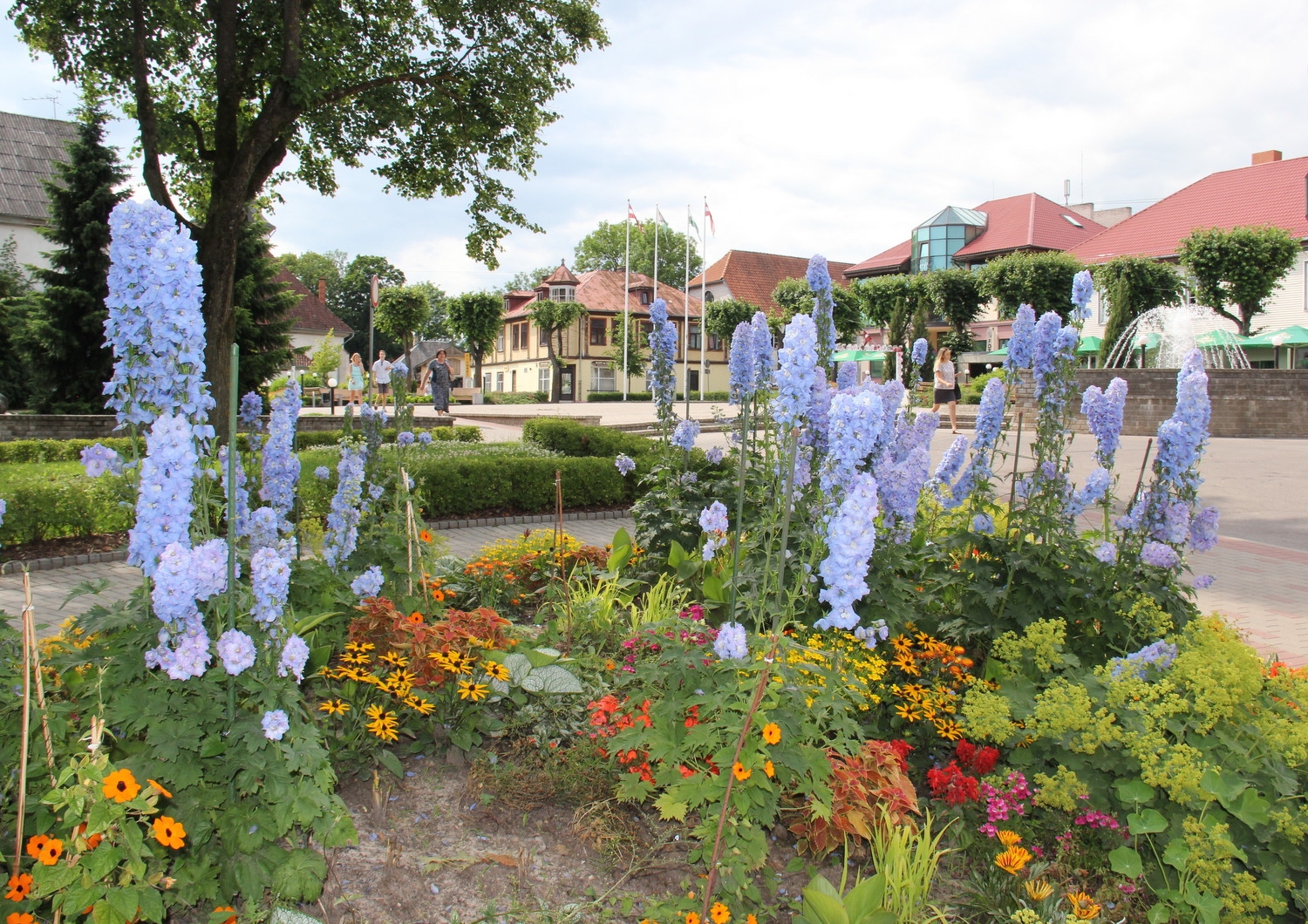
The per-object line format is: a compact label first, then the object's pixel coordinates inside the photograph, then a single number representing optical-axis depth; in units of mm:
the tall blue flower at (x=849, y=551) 2670
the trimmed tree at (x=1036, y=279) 36500
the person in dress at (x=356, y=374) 16438
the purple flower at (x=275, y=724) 2260
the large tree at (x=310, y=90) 11461
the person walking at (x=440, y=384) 21797
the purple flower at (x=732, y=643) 2543
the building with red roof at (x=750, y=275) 57062
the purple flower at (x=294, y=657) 2391
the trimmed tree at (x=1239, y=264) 30719
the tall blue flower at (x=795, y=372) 3178
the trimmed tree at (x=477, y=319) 50541
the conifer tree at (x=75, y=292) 18969
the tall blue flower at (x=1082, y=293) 3911
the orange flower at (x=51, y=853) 2025
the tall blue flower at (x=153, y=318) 2498
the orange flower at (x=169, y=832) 2119
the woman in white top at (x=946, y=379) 17031
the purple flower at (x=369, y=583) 3445
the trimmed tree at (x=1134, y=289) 31141
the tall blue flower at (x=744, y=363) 4574
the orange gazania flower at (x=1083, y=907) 2357
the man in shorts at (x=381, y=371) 19797
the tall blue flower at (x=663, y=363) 5695
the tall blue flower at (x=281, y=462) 3492
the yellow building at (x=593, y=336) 54406
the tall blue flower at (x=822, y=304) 4078
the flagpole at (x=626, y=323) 43762
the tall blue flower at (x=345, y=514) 3715
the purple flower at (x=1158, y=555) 3424
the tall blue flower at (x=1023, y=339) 4012
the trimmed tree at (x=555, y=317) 51438
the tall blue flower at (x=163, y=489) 2410
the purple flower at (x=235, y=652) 2303
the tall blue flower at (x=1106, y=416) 3738
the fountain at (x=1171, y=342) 25984
